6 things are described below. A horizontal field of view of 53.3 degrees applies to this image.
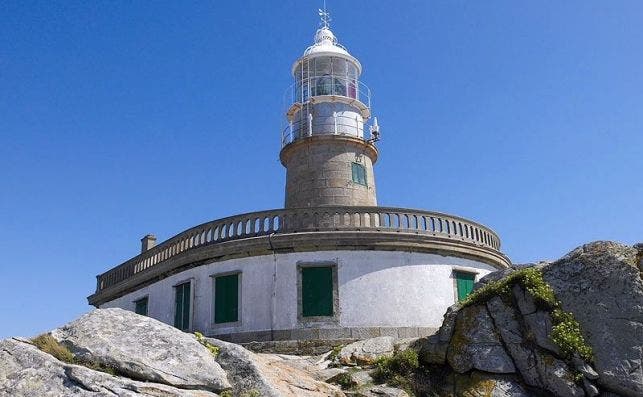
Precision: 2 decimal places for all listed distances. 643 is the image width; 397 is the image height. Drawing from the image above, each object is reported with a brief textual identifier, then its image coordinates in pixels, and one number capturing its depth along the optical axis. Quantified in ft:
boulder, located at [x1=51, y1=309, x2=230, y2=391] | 38.01
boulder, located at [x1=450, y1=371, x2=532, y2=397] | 43.73
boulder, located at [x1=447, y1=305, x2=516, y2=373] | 45.16
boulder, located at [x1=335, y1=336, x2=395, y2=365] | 52.21
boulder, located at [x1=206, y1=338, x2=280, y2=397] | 39.60
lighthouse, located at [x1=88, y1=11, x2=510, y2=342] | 64.49
